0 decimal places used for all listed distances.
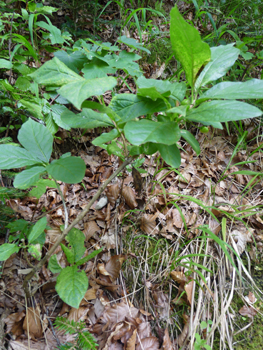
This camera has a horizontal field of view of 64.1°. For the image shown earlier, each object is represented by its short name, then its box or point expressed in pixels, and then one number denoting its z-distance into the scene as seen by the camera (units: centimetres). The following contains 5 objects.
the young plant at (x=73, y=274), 95
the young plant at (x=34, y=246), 93
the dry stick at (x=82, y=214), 83
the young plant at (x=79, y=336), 97
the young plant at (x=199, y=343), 117
